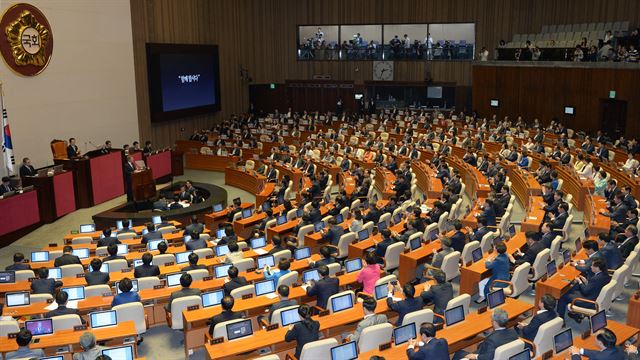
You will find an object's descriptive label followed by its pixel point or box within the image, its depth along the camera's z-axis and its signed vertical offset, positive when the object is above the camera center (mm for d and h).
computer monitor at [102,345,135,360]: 7902 -3553
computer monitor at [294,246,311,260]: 12586 -3760
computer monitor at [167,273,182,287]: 11117 -3744
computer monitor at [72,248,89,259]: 13734 -4015
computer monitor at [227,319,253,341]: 8797 -3667
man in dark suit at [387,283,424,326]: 9516 -3630
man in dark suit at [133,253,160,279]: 11578 -3705
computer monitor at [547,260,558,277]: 11162 -3667
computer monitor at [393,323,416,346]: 8477 -3634
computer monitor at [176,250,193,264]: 12797 -3866
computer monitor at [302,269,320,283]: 11070 -3702
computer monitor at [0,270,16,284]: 11703 -3849
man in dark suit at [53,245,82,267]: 12562 -3820
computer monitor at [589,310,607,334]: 8492 -3524
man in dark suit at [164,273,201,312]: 10289 -3677
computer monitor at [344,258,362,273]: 11680 -3719
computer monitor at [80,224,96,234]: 16219 -4131
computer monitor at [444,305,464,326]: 9156 -3669
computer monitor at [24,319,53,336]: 8977 -3669
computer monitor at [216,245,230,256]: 13109 -3813
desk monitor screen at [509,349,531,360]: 7348 -3431
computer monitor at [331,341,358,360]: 7754 -3526
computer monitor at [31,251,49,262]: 13377 -3969
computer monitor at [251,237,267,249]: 13883 -3896
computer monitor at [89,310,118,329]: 9281 -3696
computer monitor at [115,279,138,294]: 10898 -3781
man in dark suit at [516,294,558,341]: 8711 -3555
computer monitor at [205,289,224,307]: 10055 -3693
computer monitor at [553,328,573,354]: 8031 -3565
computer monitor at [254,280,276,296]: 10508 -3694
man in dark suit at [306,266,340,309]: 10367 -3676
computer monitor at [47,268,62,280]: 11762 -3815
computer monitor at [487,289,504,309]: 9641 -3620
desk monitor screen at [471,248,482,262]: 12014 -3663
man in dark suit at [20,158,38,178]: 18750 -2997
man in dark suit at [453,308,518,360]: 8109 -3562
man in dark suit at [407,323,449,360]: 7809 -3517
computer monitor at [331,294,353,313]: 9750 -3681
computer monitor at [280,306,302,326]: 9250 -3689
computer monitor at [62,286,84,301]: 10509 -3730
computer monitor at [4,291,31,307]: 10266 -3731
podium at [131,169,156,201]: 20469 -3881
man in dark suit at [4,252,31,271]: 12492 -3885
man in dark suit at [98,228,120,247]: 14402 -3963
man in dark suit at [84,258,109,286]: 11328 -3737
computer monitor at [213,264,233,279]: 11609 -3756
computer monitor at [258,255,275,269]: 12156 -3768
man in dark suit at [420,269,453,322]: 10078 -3710
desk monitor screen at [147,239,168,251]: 14165 -3976
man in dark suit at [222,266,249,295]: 10565 -3636
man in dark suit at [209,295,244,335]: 9281 -3698
